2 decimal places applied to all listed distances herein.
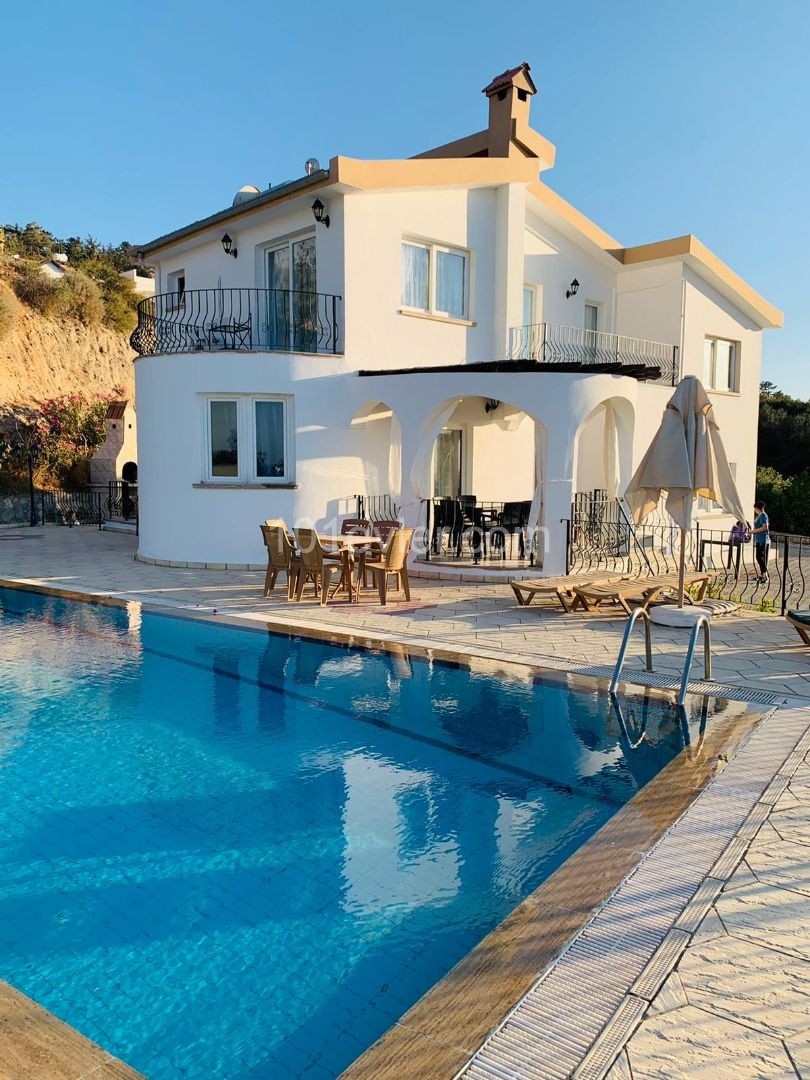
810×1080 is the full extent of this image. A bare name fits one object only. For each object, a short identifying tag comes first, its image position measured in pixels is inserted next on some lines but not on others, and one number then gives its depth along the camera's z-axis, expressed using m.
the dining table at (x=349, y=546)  12.26
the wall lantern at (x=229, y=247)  17.31
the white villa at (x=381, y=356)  14.53
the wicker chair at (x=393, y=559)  12.04
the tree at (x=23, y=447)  27.45
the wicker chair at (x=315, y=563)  11.98
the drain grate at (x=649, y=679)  7.31
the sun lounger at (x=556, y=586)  11.28
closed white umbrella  9.93
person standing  16.42
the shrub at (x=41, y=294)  36.78
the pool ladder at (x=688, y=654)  6.77
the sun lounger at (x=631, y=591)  10.94
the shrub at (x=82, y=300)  37.53
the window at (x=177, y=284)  19.45
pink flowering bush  28.45
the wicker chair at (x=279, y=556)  12.40
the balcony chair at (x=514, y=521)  15.91
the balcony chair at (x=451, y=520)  16.20
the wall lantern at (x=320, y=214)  14.91
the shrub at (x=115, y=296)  40.09
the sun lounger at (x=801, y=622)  8.88
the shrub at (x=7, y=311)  33.84
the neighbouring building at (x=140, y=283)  43.47
